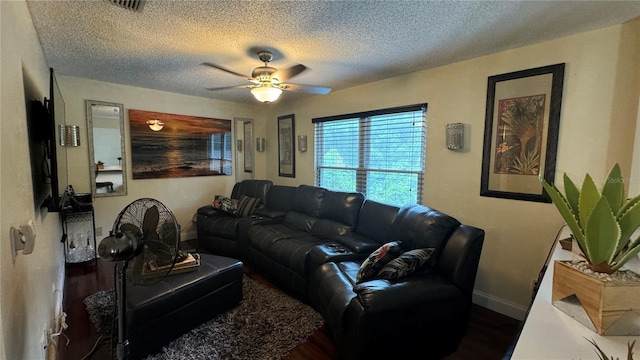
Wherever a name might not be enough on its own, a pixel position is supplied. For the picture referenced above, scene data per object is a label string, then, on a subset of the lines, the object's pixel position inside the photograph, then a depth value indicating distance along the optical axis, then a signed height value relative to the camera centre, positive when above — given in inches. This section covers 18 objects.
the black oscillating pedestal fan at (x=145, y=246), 54.3 -17.9
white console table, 27.9 -18.9
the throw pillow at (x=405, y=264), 72.2 -27.1
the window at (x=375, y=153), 121.5 +4.6
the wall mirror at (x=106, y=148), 137.1 +4.7
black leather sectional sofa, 65.4 -33.3
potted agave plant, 31.1 -9.8
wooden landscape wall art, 151.2 +7.7
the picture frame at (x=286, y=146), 179.9 +9.5
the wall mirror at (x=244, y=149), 191.8 +7.6
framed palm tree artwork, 84.3 +10.5
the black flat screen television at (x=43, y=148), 58.2 +1.8
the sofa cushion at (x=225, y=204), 158.1 -25.8
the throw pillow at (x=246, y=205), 155.6 -26.1
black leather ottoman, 71.7 -41.8
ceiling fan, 92.0 +26.7
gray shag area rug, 75.4 -52.1
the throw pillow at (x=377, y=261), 76.2 -27.7
